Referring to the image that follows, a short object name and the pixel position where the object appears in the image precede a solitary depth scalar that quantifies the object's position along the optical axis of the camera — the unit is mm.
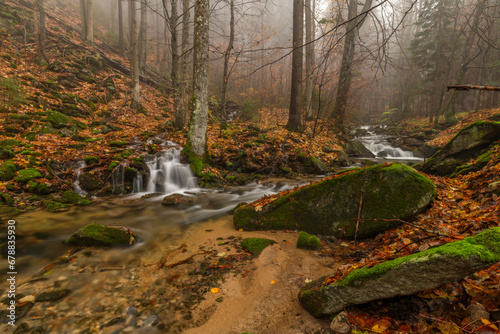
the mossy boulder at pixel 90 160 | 7895
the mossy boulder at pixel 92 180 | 7371
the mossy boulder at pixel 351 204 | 3854
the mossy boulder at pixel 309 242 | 3910
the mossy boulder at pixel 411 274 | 1602
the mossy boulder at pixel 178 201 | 7039
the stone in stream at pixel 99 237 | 4404
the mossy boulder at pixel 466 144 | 5734
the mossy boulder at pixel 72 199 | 6512
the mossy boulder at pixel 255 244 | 3962
